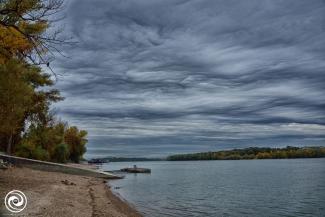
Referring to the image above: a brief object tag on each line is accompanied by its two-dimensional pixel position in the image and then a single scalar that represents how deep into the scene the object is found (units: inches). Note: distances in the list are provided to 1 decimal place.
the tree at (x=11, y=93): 1243.2
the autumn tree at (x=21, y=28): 678.5
